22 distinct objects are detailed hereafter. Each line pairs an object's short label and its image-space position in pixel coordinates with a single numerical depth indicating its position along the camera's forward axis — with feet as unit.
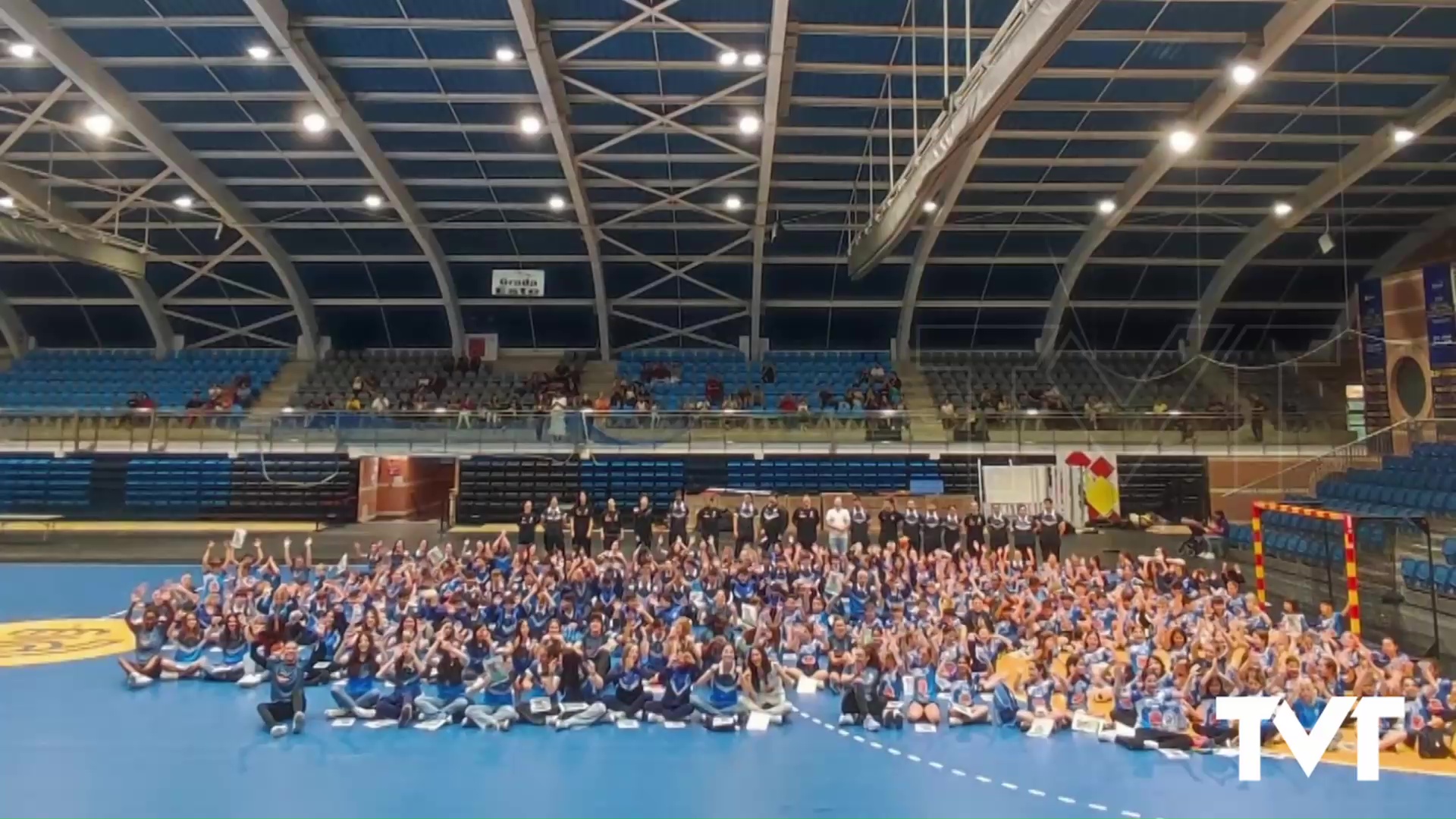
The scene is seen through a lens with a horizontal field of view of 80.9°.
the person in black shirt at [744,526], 71.20
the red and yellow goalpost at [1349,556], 49.60
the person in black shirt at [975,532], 70.23
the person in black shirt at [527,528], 72.02
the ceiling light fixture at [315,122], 67.72
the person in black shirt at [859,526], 71.61
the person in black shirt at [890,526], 73.10
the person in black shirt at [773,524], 71.82
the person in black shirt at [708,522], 70.69
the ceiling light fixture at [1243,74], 59.93
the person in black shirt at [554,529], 70.85
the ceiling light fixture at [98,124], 66.67
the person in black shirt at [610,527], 70.59
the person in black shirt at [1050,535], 69.46
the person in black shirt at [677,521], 70.18
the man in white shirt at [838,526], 70.79
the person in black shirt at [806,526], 71.67
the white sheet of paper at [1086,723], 36.76
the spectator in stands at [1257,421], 88.12
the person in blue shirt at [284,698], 35.81
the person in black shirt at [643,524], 73.05
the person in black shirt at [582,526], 72.38
